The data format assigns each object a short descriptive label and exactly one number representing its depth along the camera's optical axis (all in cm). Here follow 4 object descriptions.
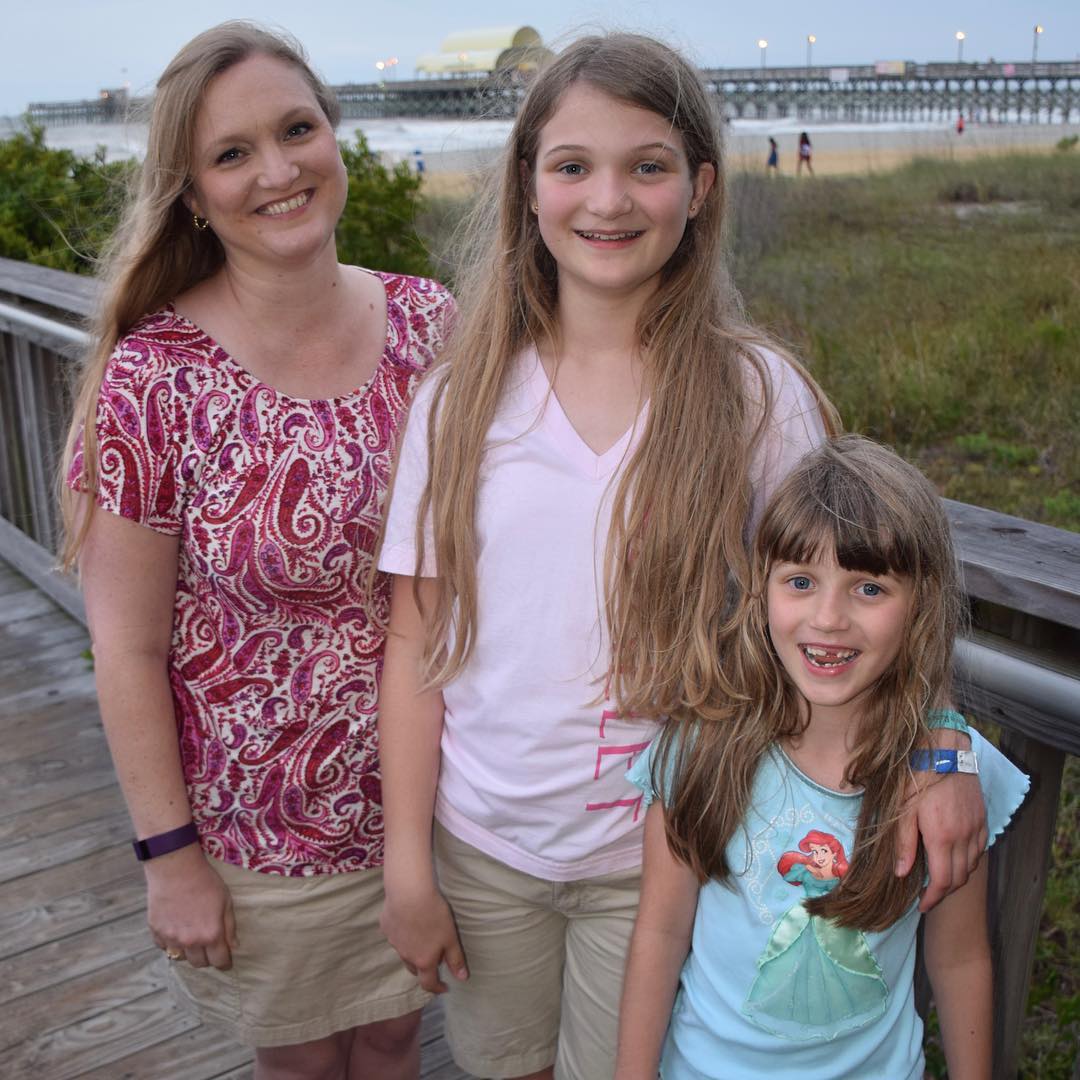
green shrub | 561
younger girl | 147
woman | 168
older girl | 159
